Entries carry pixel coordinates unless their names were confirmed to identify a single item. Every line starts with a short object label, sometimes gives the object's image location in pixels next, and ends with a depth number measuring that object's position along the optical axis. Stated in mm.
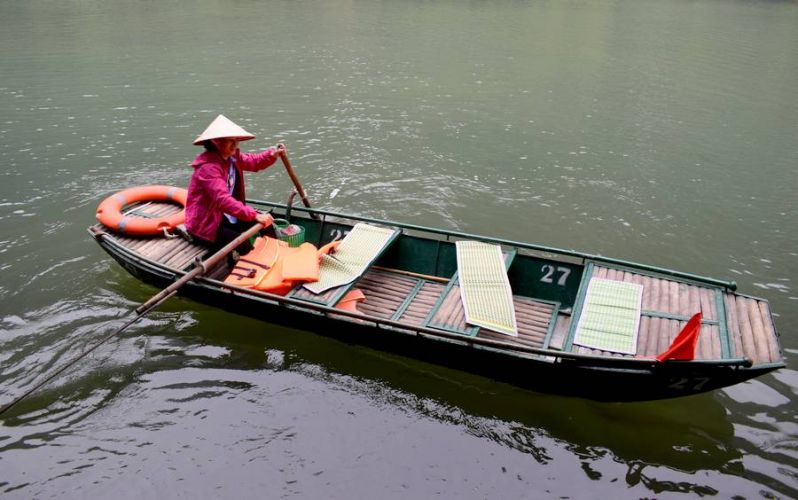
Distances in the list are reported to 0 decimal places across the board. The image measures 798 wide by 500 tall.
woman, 7535
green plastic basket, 8609
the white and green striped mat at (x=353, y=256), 7746
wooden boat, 6117
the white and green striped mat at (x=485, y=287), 7027
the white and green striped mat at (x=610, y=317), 6504
